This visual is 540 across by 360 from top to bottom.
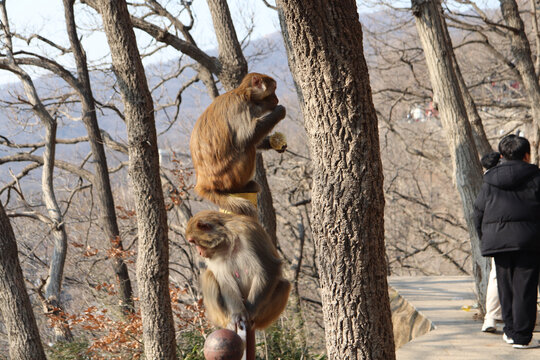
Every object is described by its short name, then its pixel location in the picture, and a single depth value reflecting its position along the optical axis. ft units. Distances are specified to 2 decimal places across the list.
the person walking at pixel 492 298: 32.40
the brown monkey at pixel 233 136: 17.93
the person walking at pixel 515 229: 29.01
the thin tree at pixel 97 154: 60.18
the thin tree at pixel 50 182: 61.41
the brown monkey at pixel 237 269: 14.33
